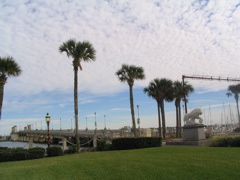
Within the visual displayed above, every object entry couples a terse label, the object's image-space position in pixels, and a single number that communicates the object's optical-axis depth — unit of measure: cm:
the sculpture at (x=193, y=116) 2358
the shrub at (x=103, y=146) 2116
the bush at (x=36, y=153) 1619
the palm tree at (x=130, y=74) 2867
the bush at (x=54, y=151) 1752
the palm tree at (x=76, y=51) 2253
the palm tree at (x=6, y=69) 2073
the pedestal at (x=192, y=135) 2195
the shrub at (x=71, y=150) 1979
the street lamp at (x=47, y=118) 2150
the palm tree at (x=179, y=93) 4388
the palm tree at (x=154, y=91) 4016
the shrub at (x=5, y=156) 1534
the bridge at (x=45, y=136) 4291
